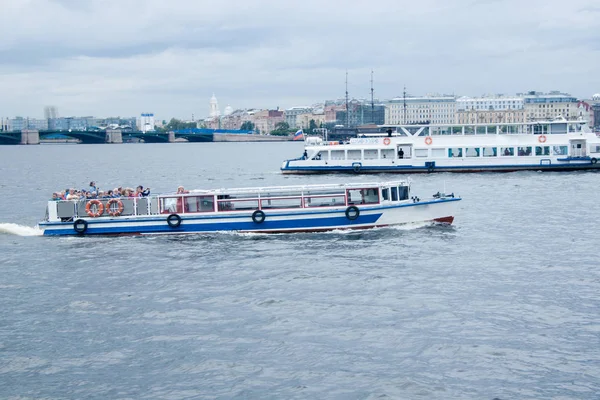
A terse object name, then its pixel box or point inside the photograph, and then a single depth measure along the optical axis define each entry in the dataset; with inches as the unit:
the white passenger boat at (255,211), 1342.3
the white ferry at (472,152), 2719.0
